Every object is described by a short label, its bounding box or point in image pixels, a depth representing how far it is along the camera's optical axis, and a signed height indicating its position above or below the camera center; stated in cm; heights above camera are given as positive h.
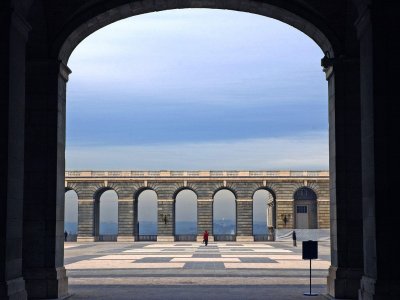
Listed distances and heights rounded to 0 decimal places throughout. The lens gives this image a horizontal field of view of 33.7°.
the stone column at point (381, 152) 1392 +113
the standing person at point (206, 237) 6254 -302
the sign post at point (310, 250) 2114 -144
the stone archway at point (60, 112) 1891 +300
